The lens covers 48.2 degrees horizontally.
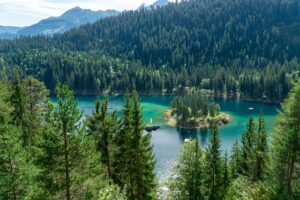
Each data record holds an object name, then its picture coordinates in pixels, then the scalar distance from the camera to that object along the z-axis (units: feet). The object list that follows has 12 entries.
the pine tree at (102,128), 129.70
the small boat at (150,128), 440.04
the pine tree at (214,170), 153.48
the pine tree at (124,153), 126.62
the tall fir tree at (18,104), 153.58
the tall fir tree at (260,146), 181.06
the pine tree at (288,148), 113.70
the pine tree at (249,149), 184.78
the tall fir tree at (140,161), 123.85
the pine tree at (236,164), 195.85
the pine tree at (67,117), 90.89
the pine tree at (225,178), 156.84
